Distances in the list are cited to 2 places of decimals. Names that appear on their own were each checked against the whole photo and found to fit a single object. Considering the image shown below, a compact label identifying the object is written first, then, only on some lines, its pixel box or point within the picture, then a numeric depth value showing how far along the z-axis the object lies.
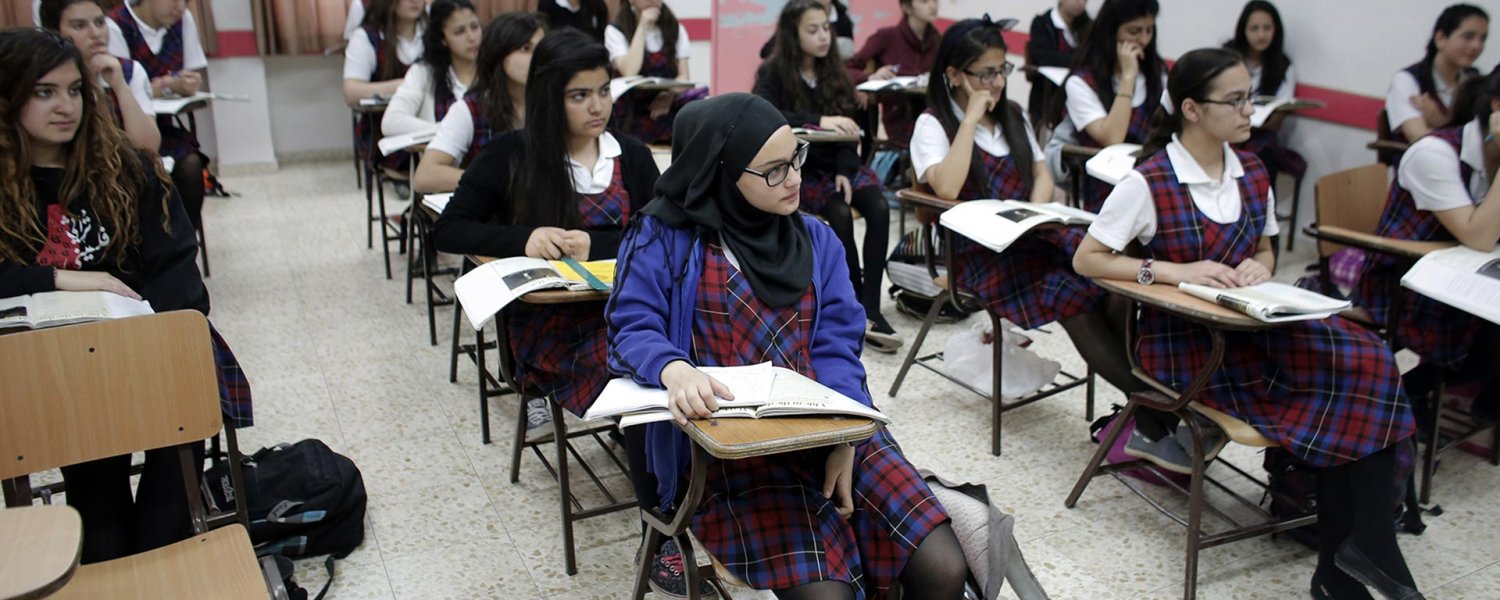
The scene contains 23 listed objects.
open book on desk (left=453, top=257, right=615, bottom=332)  2.21
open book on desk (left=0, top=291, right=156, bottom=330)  1.91
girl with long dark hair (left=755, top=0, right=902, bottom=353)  4.00
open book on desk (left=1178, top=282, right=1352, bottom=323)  2.12
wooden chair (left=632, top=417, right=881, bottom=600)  1.50
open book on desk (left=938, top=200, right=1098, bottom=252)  2.68
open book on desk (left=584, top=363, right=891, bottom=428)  1.58
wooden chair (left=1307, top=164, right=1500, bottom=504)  2.66
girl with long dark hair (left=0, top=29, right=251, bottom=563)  2.01
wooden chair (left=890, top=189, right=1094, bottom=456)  3.05
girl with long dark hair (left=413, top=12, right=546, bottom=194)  3.20
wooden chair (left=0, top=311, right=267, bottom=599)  1.68
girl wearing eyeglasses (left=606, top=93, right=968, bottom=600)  1.73
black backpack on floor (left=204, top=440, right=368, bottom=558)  2.43
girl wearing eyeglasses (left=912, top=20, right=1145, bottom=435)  2.88
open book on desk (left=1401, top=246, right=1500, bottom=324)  2.38
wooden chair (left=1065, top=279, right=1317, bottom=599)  2.17
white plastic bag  3.28
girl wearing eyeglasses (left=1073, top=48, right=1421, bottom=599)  2.24
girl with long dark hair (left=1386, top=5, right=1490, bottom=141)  4.40
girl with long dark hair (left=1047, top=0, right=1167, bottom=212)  4.03
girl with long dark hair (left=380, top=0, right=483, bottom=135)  4.01
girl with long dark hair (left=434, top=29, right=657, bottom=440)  2.52
